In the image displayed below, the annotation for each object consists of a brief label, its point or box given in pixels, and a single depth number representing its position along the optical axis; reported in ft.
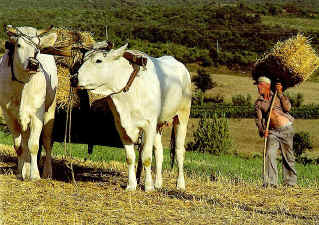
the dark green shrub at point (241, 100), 157.98
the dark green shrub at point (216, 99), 168.45
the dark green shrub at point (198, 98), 165.50
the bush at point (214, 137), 88.28
